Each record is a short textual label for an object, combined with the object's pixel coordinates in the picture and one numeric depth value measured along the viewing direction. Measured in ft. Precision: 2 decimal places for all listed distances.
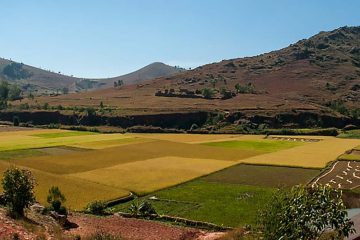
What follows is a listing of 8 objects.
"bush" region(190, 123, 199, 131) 447.59
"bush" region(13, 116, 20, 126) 495.20
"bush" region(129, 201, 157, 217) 140.87
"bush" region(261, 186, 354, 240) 67.65
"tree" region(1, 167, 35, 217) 119.24
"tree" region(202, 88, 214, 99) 599.98
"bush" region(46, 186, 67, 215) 134.31
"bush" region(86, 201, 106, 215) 142.72
